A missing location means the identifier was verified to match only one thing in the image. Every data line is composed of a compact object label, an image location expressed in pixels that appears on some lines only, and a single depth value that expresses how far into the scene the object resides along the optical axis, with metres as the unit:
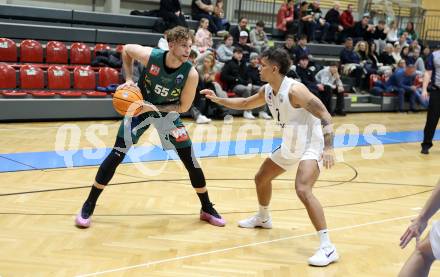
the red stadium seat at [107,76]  11.60
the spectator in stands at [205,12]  15.09
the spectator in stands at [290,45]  14.85
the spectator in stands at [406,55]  17.67
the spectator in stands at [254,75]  13.19
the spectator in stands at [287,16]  17.11
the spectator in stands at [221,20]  15.31
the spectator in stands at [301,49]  14.86
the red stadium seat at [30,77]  10.67
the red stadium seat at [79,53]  11.89
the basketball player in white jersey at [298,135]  4.56
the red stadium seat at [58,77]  10.98
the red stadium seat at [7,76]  10.47
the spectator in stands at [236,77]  12.80
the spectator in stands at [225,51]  13.73
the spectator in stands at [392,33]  19.25
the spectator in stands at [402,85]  16.23
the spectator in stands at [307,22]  17.11
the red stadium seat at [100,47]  12.24
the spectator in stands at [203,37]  13.49
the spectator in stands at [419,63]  17.61
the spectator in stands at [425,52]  19.19
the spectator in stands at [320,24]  17.95
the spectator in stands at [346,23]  18.69
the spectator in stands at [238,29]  14.89
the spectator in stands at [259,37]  15.11
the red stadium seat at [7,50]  11.13
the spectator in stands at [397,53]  17.97
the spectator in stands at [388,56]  17.81
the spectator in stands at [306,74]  14.13
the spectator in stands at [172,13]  13.89
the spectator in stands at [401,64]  16.28
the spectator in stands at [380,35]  18.67
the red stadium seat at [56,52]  11.66
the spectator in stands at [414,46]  18.13
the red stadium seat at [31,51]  11.41
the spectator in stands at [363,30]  18.41
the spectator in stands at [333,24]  18.41
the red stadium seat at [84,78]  11.27
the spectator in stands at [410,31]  20.80
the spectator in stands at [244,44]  14.31
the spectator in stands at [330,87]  14.30
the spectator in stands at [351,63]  16.30
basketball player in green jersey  5.10
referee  9.34
